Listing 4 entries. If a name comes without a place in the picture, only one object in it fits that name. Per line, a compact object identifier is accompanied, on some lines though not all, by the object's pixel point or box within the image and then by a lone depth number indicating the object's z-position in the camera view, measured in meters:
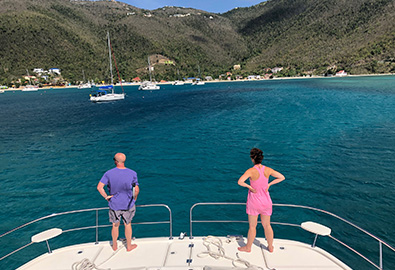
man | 5.23
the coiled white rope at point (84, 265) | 4.81
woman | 4.90
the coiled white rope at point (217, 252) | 4.77
